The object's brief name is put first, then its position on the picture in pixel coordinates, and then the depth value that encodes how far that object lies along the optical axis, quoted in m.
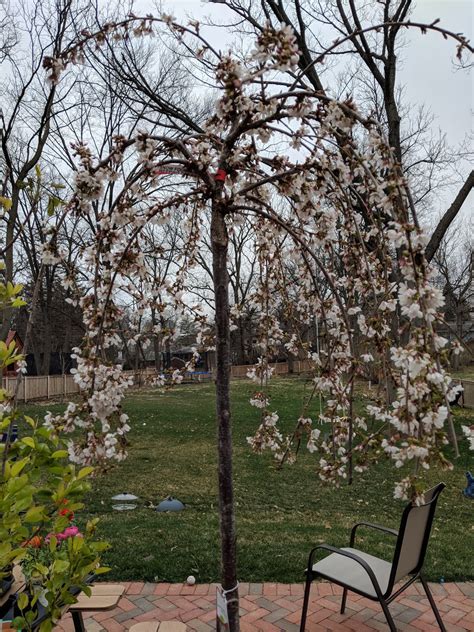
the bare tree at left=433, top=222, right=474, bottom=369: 25.11
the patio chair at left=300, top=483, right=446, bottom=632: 2.61
